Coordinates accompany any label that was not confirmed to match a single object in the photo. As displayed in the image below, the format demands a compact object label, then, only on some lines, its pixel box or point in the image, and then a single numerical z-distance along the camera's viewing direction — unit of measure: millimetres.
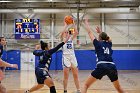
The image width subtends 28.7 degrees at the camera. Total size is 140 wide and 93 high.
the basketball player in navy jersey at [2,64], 5418
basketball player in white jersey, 8281
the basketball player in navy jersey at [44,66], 6610
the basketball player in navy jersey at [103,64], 6301
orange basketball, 8047
